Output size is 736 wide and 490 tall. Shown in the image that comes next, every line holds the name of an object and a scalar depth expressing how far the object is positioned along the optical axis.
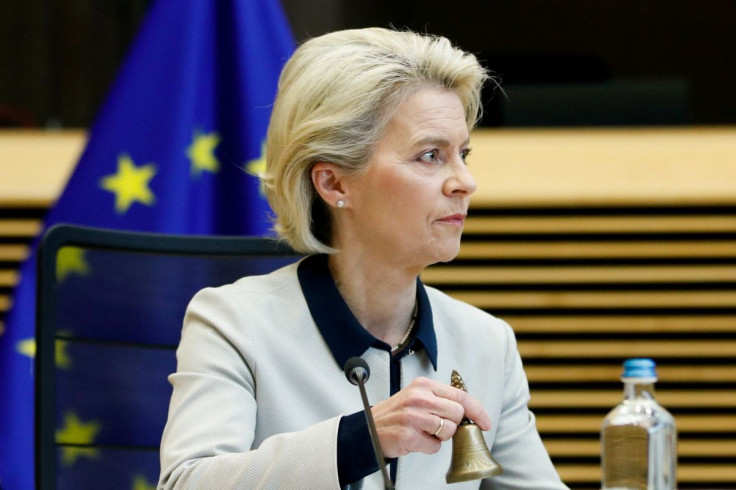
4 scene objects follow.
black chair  4.57
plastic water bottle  4.33
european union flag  4.98
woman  4.44
